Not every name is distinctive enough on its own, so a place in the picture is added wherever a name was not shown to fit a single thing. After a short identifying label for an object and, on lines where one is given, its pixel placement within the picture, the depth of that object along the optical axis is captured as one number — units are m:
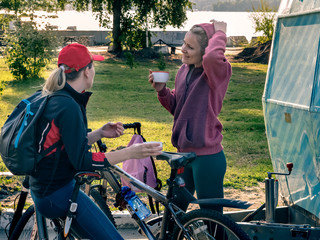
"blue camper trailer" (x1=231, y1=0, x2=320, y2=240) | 3.71
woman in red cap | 2.71
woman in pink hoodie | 3.50
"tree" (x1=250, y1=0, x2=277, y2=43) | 25.17
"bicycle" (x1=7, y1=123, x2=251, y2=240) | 2.97
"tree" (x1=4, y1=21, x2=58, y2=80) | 17.88
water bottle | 3.28
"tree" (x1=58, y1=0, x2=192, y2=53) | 25.45
